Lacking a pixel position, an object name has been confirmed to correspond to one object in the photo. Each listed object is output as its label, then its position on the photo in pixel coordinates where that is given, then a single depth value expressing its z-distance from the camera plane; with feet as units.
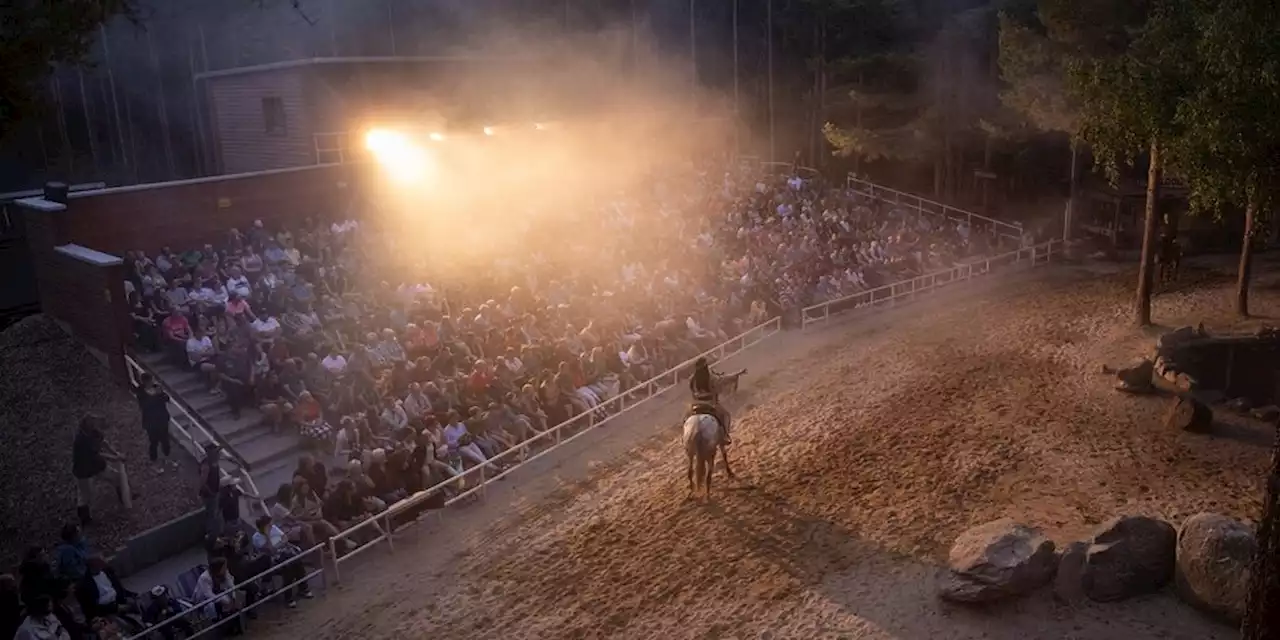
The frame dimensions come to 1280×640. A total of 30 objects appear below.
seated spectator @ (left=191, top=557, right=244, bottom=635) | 34.35
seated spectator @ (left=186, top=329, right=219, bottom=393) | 50.83
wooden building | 86.94
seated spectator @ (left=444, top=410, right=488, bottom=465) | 46.98
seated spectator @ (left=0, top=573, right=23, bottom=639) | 30.35
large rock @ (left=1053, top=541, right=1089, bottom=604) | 32.96
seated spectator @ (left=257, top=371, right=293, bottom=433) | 47.96
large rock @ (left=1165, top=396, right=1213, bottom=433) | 49.14
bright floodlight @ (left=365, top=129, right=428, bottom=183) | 87.71
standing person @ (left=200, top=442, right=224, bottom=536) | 38.60
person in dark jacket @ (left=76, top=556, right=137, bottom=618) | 32.60
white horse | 42.96
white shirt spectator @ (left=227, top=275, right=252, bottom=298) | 57.16
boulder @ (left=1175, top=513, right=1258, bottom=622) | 30.48
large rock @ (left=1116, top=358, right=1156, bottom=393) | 55.31
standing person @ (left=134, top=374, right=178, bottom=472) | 44.50
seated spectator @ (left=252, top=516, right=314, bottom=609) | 36.86
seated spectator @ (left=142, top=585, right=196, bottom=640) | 33.22
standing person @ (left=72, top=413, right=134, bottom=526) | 40.09
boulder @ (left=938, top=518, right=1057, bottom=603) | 32.76
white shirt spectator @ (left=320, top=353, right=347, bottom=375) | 50.03
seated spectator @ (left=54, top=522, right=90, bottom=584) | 32.99
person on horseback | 43.91
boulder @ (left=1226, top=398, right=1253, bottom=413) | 51.75
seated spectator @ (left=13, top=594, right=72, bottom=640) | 29.07
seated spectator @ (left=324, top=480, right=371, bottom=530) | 40.14
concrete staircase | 45.55
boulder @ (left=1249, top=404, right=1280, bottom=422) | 50.52
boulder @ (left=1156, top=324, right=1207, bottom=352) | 61.21
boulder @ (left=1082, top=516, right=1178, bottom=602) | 32.55
